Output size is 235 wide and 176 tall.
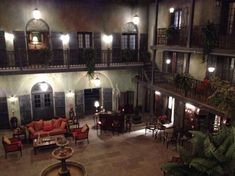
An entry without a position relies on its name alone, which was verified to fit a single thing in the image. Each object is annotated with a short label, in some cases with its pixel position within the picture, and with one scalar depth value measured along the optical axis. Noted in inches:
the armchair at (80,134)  484.4
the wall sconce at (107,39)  632.4
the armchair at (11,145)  430.1
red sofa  501.0
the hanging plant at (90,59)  571.5
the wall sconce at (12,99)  562.9
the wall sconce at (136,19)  639.8
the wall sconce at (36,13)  490.0
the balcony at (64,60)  535.5
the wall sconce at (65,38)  585.4
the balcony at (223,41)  394.5
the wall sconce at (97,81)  608.4
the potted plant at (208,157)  199.8
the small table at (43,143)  452.1
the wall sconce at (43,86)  593.0
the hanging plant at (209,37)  406.3
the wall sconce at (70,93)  616.7
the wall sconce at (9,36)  538.9
